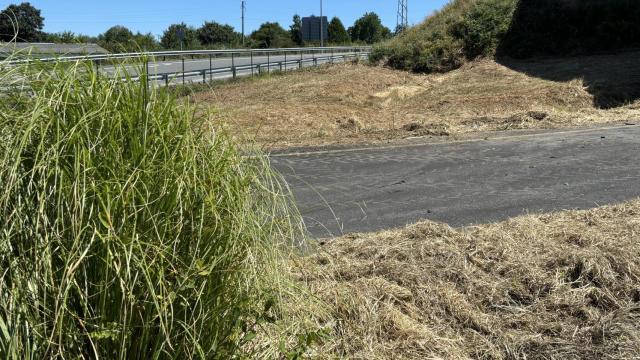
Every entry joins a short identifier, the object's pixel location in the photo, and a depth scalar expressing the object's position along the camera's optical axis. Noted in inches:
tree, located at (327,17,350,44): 3430.1
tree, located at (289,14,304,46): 3454.7
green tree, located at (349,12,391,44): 4025.6
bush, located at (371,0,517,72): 905.5
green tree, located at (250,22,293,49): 3043.3
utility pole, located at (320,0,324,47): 2117.5
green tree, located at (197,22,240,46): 3959.2
